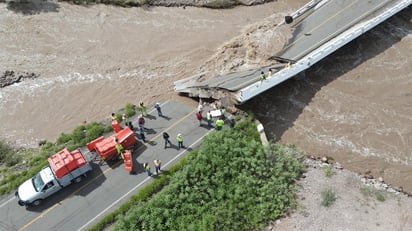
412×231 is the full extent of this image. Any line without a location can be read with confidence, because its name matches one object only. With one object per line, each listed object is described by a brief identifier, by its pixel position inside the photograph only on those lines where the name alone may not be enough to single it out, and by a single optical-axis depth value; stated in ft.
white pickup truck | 63.31
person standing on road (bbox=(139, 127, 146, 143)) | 73.99
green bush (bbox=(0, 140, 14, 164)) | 75.10
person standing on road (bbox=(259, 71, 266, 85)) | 80.53
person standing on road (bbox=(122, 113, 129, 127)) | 77.05
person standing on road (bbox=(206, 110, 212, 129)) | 74.62
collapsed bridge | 81.00
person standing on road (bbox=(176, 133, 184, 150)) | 70.09
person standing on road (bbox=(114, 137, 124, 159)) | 69.10
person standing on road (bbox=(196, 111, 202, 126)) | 75.68
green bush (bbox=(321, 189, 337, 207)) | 63.41
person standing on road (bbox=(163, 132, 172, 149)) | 71.15
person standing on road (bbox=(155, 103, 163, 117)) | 79.48
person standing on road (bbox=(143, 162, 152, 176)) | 66.40
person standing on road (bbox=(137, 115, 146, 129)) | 74.38
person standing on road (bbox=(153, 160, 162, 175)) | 66.03
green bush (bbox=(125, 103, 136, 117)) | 80.83
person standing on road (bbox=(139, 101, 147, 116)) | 79.12
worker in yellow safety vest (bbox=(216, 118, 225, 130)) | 73.51
